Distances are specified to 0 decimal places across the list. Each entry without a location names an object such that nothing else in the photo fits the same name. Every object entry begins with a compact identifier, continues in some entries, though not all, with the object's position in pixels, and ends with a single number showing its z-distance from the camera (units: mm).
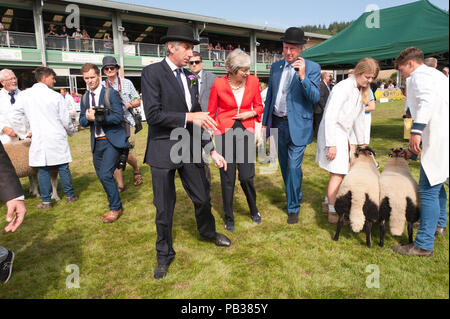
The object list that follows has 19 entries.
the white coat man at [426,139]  2496
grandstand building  18625
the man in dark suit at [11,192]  1978
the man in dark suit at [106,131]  4344
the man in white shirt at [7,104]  5223
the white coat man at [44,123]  4848
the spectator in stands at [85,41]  20203
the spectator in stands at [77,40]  19891
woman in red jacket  3611
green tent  7484
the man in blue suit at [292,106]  3775
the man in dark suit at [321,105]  6195
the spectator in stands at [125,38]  22211
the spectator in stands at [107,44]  21312
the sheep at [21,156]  4938
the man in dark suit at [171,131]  2742
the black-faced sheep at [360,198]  3164
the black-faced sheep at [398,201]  2994
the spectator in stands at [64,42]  19547
